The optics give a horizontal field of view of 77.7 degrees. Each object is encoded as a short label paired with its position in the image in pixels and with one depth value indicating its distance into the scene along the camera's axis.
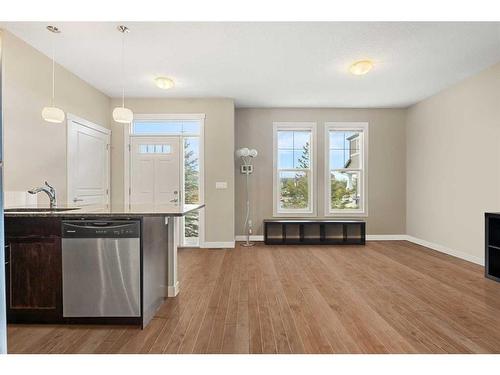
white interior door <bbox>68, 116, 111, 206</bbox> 4.46
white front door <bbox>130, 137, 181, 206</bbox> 5.75
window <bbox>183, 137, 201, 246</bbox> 5.80
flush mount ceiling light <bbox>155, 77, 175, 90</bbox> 4.54
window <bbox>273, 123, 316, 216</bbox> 6.42
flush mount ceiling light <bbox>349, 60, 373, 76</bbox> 3.99
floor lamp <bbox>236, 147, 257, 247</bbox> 5.95
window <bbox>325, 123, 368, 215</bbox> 6.44
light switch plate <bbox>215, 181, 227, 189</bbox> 5.74
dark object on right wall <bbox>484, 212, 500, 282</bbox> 3.70
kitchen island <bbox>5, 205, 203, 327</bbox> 2.38
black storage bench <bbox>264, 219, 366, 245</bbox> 6.03
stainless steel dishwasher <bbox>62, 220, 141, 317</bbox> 2.37
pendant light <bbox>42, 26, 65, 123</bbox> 2.95
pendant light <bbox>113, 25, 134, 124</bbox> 3.14
